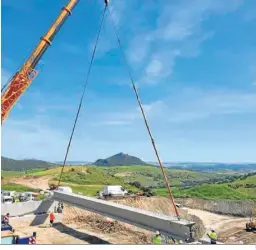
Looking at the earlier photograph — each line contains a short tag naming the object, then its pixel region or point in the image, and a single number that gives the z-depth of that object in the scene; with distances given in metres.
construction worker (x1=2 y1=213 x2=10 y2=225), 20.58
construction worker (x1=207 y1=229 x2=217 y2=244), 12.65
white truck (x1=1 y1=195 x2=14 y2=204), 26.08
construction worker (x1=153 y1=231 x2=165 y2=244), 12.94
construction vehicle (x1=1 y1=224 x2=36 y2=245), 14.62
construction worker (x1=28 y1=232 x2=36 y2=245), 15.23
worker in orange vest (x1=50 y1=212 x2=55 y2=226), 23.08
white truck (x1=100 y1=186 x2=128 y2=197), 34.28
